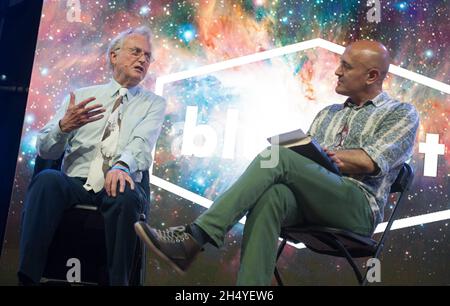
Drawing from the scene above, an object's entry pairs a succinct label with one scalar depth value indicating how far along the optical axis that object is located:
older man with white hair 2.35
